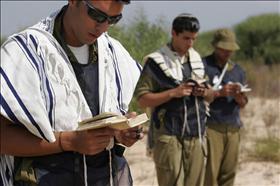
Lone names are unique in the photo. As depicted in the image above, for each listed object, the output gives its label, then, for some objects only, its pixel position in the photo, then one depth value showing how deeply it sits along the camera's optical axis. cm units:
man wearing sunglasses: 227
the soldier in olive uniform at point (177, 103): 500
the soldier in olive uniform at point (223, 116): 575
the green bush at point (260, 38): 3072
